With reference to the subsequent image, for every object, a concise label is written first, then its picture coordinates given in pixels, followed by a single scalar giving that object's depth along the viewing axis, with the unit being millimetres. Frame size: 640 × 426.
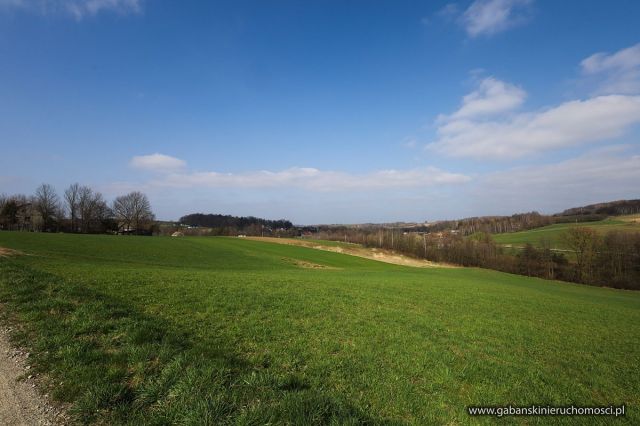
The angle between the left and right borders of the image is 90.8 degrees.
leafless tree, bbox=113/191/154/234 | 106000
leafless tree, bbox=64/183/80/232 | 102662
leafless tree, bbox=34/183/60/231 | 92375
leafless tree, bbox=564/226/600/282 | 73562
